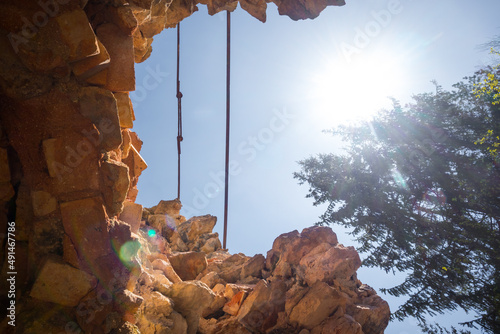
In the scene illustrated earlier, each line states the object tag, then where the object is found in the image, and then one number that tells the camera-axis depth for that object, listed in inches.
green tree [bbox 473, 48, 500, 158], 231.9
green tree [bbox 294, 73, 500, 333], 271.0
